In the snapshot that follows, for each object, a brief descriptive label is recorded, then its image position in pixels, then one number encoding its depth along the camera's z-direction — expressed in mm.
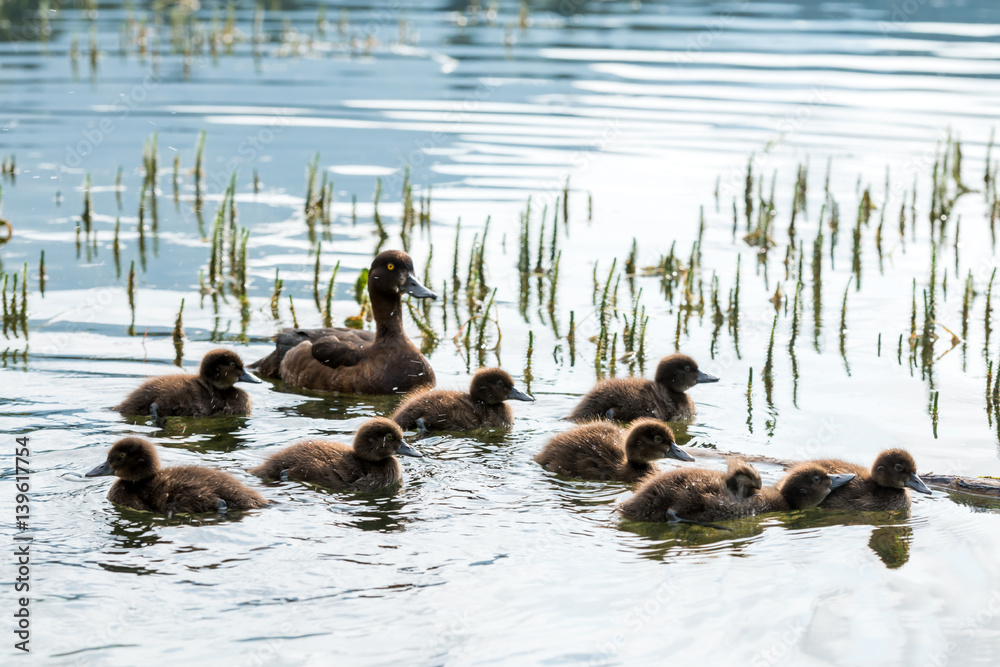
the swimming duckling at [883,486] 13562
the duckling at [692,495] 13312
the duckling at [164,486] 13070
